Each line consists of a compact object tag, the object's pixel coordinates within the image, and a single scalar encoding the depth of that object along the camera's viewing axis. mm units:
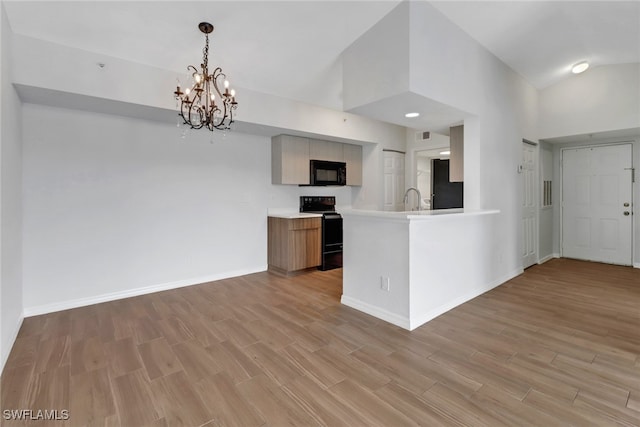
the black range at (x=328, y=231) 5023
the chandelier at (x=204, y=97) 2633
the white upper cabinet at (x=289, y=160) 4750
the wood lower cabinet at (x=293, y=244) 4641
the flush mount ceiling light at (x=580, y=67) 4469
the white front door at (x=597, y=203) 5141
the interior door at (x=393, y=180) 6062
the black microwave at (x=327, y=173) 5090
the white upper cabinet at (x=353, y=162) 5621
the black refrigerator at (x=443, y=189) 6961
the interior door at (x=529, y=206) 4918
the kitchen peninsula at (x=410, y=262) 2816
